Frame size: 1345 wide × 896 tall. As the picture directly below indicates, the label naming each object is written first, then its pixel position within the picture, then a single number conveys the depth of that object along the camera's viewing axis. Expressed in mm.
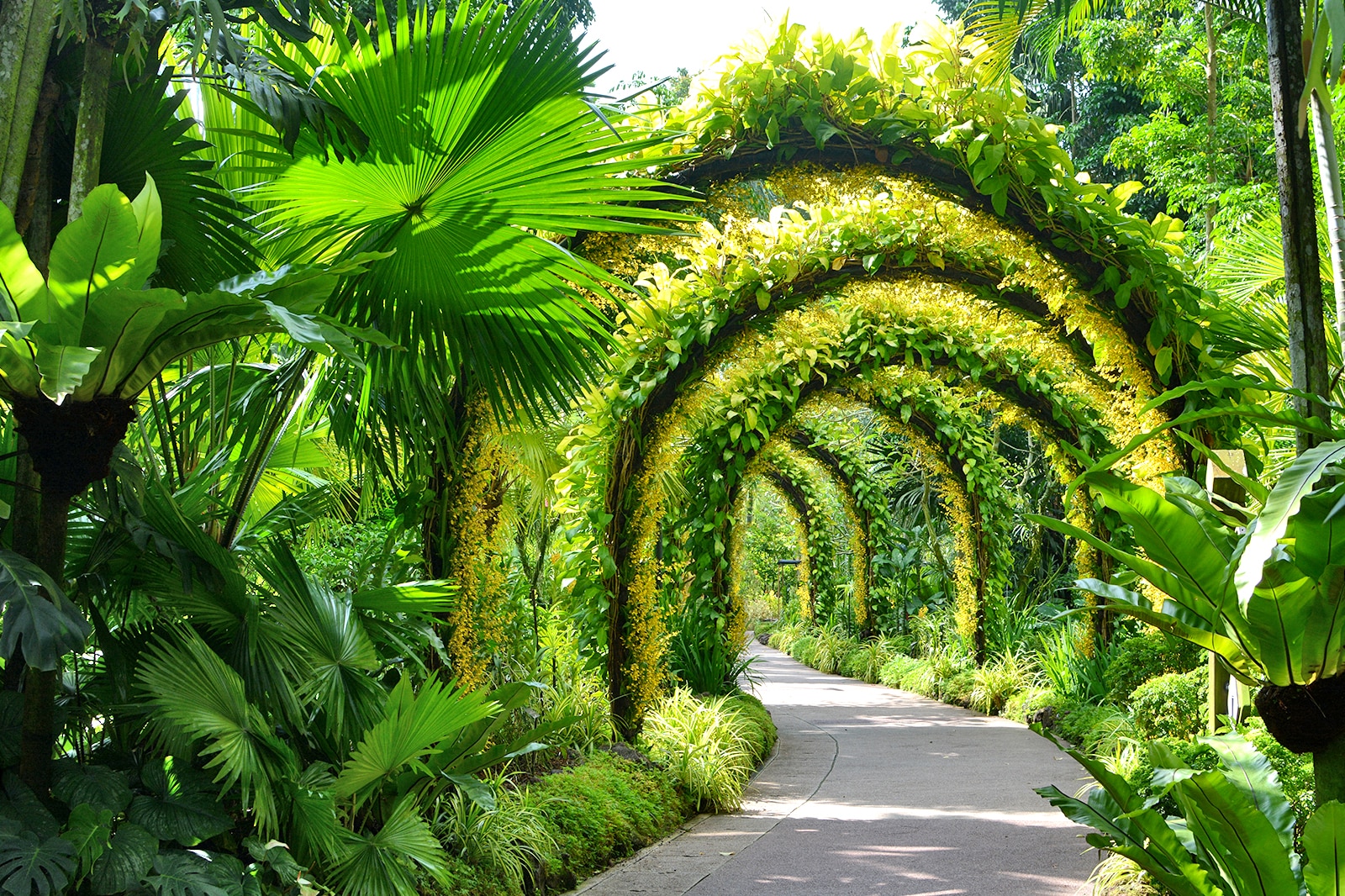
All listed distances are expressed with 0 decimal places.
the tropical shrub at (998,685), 10031
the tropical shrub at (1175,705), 5426
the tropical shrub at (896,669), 12563
